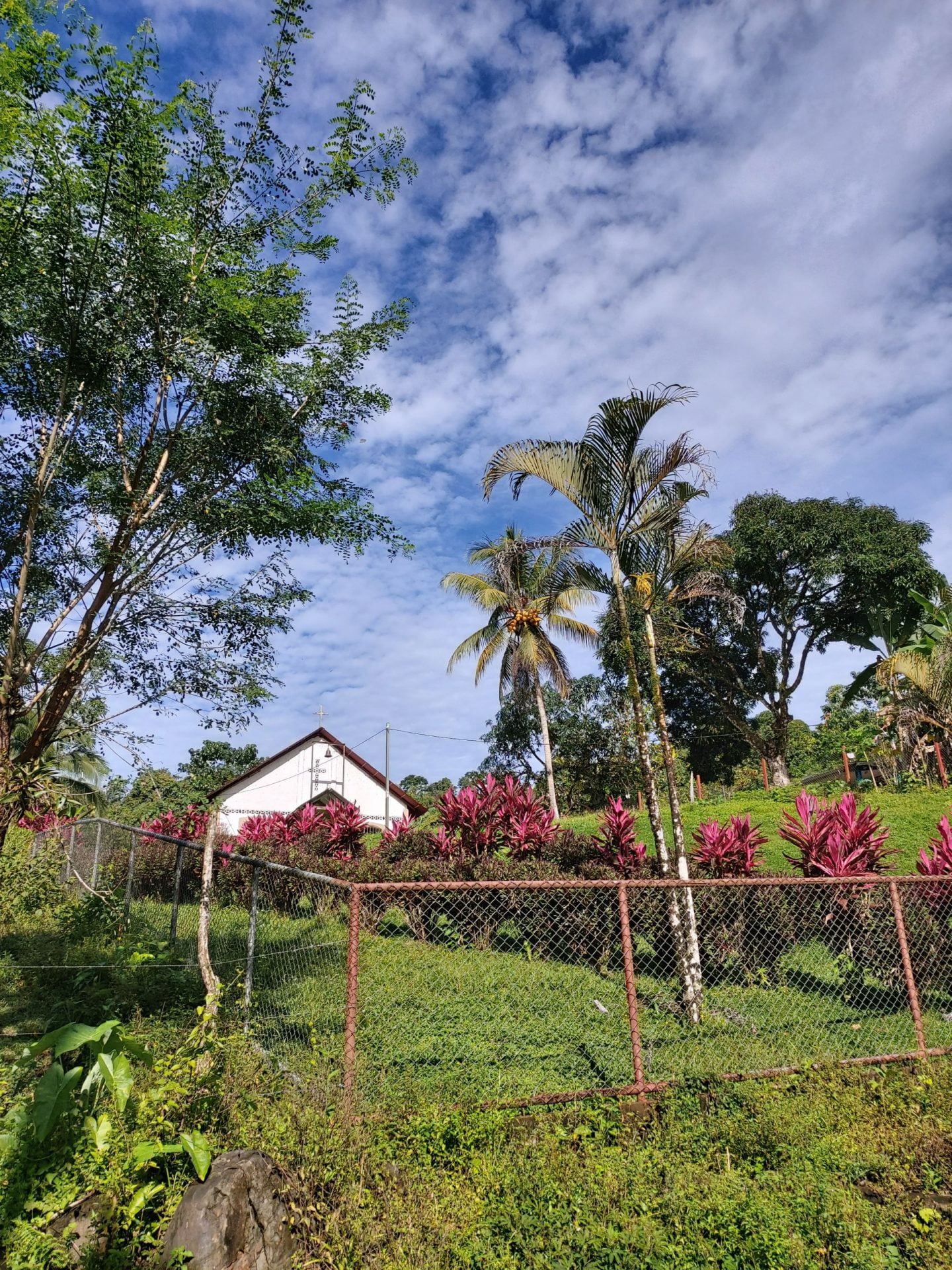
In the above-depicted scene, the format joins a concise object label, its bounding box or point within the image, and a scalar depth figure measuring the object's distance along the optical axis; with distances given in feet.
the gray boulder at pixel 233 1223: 9.66
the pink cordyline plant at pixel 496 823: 30.78
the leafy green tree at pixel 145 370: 17.03
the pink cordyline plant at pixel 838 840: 24.84
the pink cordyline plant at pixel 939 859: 24.67
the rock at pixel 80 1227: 9.64
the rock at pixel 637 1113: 14.26
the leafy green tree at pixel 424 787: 193.34
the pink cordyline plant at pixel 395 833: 34.79
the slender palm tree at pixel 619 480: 26.11
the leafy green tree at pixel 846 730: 94.02
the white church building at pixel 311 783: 81.61
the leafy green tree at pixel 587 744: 87.71
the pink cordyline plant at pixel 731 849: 27.04
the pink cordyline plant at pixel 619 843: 28.19
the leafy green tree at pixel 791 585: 75.00
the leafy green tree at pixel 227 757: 151.43
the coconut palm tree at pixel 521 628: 72.43
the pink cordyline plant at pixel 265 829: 44.79
